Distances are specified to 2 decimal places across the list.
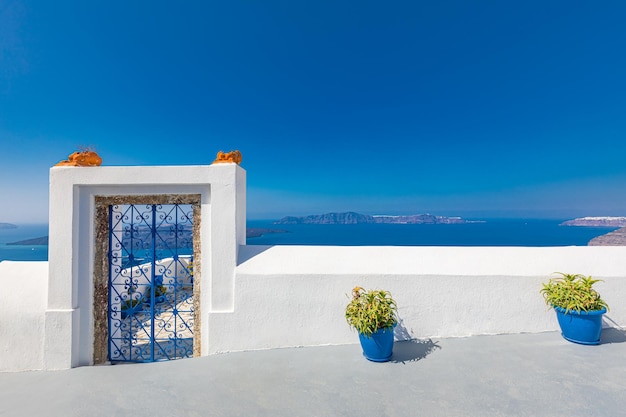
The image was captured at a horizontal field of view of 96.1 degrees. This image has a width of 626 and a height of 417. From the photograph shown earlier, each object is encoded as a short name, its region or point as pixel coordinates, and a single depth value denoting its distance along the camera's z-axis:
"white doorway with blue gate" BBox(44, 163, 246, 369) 3.72
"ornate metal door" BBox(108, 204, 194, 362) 3.99
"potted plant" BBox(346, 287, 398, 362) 3.15
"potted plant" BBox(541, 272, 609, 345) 3.37
